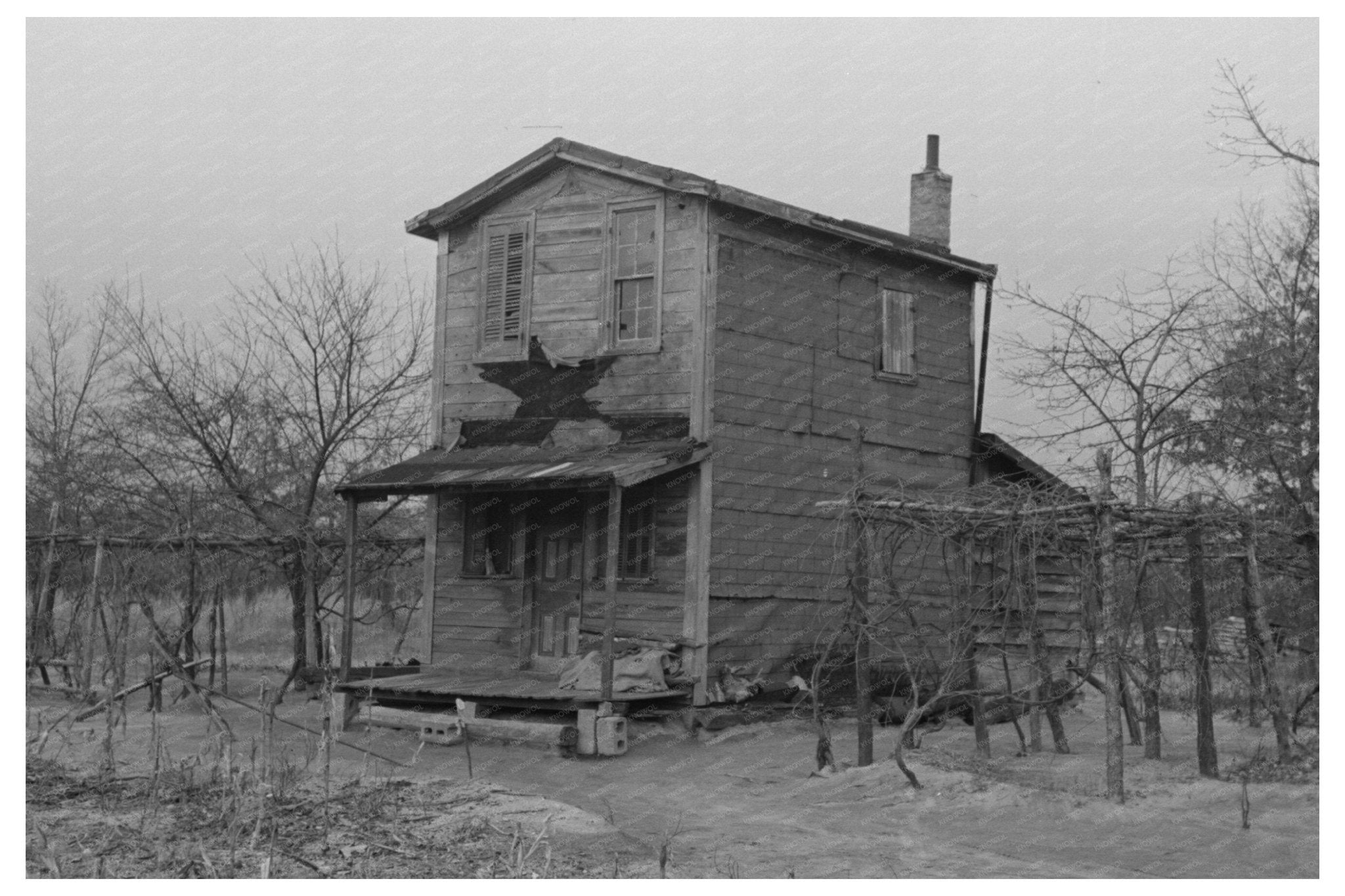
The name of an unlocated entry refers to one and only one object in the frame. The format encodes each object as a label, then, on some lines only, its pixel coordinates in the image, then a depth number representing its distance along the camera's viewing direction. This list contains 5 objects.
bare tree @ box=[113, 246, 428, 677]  22.56
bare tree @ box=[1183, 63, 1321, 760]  15.75
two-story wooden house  16.89
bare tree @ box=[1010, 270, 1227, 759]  17.03
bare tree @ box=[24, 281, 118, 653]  22.82
